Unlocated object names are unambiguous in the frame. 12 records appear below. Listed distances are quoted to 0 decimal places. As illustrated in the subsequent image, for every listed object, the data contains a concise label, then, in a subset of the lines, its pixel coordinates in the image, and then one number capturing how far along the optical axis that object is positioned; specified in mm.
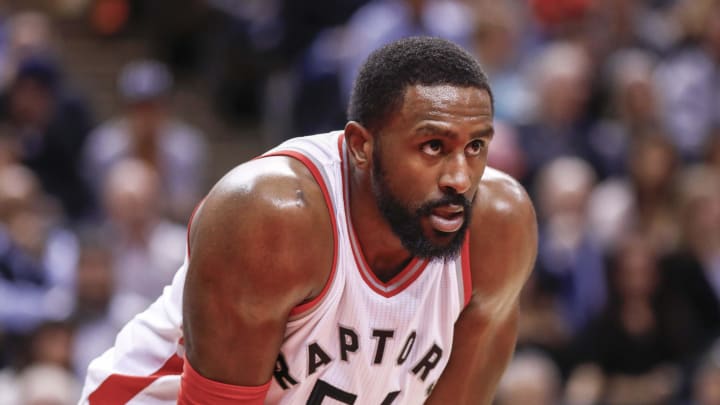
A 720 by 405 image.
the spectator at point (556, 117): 13453
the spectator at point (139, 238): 12195
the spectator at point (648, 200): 12812
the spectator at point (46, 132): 13727
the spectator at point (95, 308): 11492
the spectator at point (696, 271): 12266
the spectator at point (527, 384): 10883
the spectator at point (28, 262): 11687
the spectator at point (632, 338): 11984
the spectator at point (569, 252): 12336
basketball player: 5281
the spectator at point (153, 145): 13461
